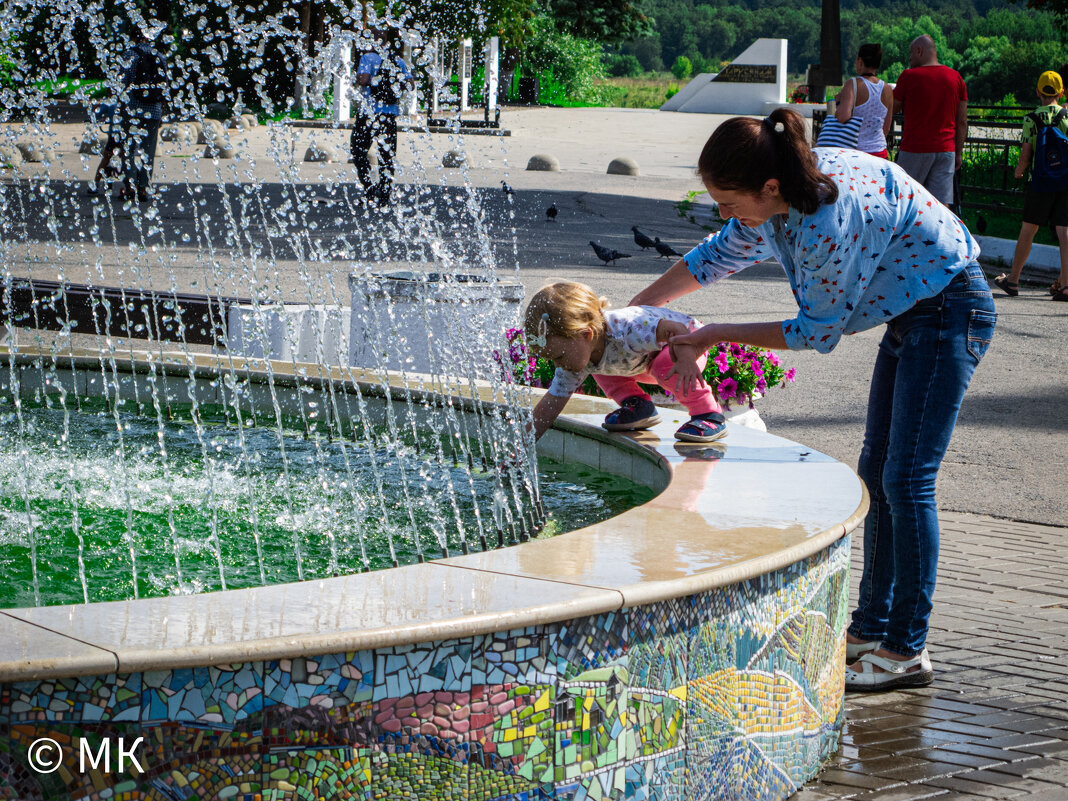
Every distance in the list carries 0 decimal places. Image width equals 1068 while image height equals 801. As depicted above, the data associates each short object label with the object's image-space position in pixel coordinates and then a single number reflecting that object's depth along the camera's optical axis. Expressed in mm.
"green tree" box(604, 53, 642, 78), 100181
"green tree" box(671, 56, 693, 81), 92919
